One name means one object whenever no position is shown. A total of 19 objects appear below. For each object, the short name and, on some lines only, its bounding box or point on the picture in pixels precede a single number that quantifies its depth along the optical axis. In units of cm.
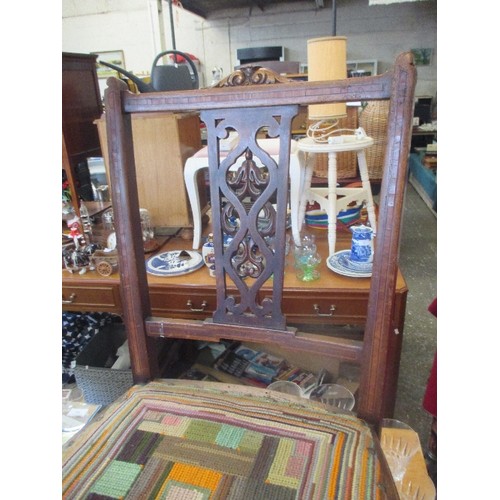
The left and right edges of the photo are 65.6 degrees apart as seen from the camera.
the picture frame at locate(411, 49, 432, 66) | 485
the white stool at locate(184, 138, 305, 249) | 117
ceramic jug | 107
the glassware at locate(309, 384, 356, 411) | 118
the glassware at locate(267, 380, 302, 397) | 120
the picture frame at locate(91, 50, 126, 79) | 504
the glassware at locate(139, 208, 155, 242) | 134
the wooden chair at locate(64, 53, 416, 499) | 52
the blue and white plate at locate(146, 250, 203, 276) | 114
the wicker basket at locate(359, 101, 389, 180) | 224
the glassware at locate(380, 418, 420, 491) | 93
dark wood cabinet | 143
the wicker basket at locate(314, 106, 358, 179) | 203
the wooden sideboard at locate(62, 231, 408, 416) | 101
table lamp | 106
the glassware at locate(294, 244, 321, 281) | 107
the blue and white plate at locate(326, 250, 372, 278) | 105
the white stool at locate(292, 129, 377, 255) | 108
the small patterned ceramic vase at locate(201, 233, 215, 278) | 111
